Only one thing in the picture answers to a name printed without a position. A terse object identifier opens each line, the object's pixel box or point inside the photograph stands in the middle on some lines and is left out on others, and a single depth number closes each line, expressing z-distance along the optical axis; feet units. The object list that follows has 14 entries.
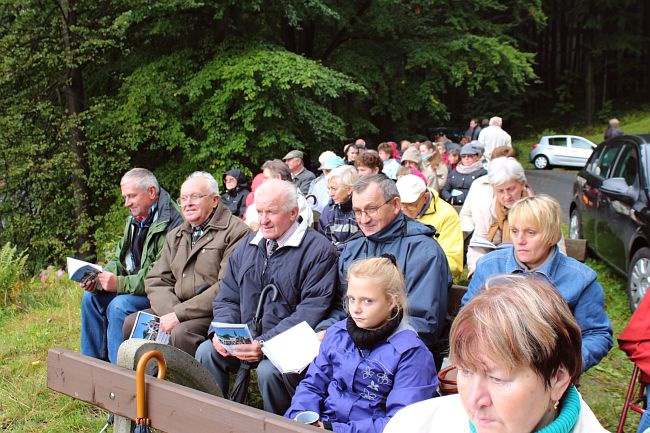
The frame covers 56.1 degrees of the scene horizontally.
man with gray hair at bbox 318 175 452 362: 11.65
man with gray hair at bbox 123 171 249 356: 14.83
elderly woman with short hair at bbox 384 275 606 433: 4.97
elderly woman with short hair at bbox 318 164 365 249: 18.12
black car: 19.39
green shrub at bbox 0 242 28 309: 25.12
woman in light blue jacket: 10.19
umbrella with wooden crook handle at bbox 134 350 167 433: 8.23
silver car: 82.78
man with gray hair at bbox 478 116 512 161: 37.08
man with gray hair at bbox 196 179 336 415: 12.80
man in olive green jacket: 16.03
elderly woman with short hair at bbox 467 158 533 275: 14.67
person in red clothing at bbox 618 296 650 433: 10.12
